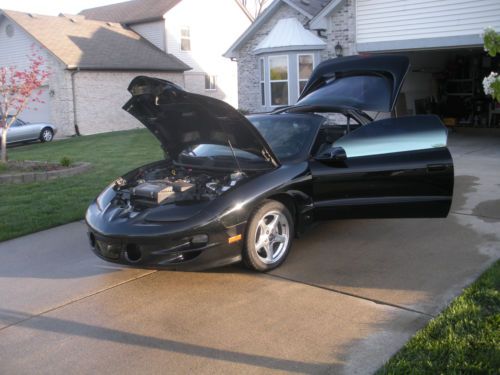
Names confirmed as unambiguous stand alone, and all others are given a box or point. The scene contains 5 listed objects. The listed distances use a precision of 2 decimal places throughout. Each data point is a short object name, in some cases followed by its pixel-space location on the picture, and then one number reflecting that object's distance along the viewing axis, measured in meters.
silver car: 18.34
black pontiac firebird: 4.15
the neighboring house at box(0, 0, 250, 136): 22.67
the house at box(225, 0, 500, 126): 12.94
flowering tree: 11.19
